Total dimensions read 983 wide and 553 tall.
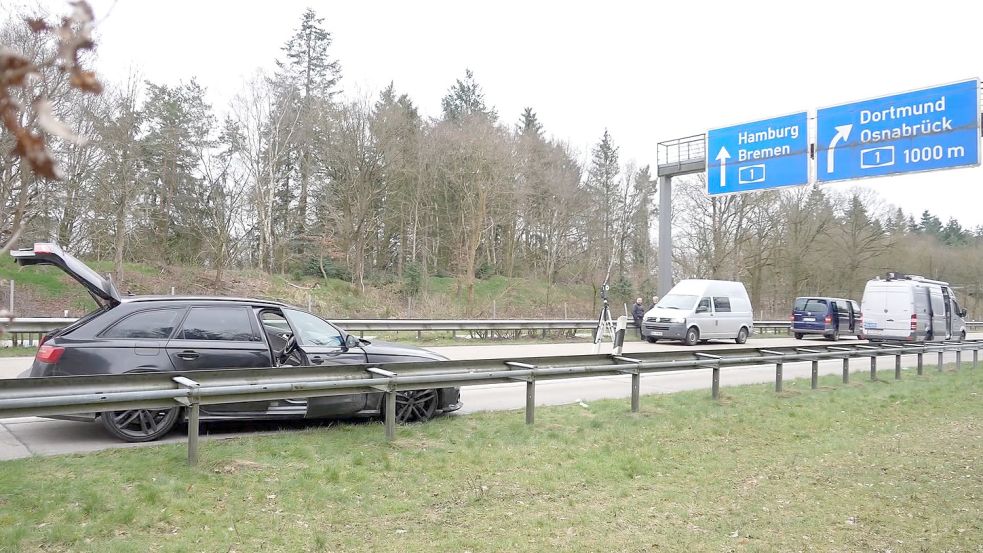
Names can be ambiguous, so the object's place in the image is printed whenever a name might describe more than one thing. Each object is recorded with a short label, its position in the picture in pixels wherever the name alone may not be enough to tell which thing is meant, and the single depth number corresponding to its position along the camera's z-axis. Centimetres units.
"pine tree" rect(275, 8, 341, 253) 4003
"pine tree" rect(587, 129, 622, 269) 5328
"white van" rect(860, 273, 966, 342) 2361
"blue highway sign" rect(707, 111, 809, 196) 2084
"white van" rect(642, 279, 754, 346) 2444
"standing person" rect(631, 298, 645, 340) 2678
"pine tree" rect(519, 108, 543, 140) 5703
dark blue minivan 3031
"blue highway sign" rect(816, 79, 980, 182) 1727
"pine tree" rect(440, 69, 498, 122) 5912
